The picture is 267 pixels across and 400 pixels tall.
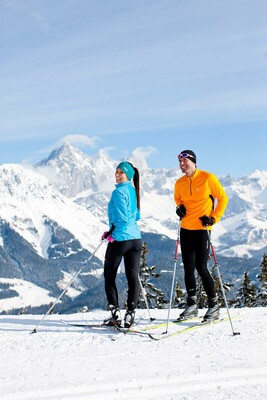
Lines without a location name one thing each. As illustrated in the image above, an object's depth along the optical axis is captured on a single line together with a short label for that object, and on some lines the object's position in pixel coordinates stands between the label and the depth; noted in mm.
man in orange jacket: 8758
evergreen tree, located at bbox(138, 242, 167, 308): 27984
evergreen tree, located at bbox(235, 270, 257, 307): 32062
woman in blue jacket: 8352
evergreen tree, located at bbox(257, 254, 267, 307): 31208
